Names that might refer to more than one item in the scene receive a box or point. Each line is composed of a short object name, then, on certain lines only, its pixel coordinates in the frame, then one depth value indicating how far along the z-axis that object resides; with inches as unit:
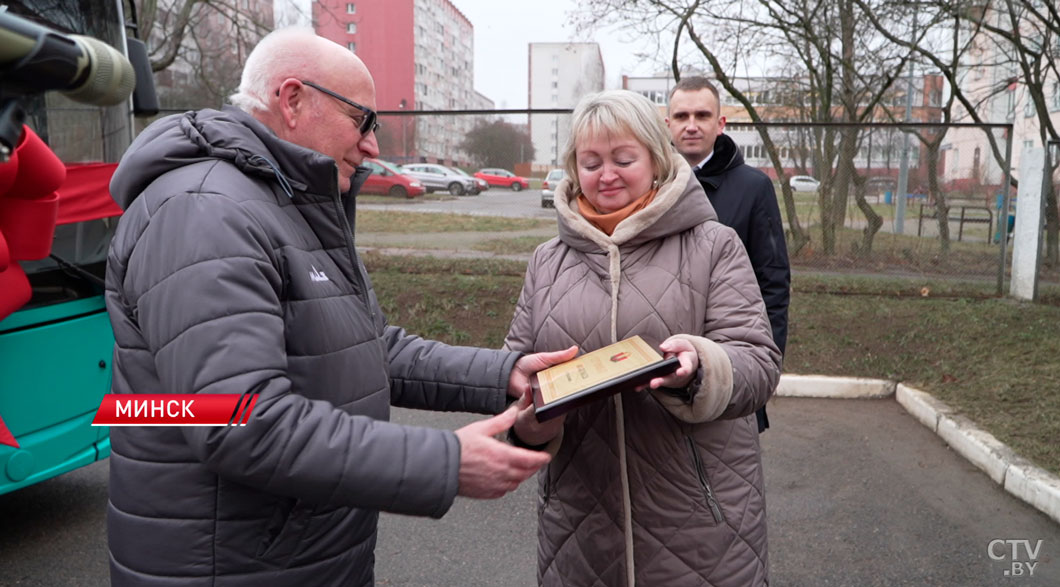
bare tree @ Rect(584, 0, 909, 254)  438.0
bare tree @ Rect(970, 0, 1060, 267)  380.8
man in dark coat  142.3
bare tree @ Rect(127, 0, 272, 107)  542.9
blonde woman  82.7
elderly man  54.3
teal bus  143.9
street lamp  375.6
